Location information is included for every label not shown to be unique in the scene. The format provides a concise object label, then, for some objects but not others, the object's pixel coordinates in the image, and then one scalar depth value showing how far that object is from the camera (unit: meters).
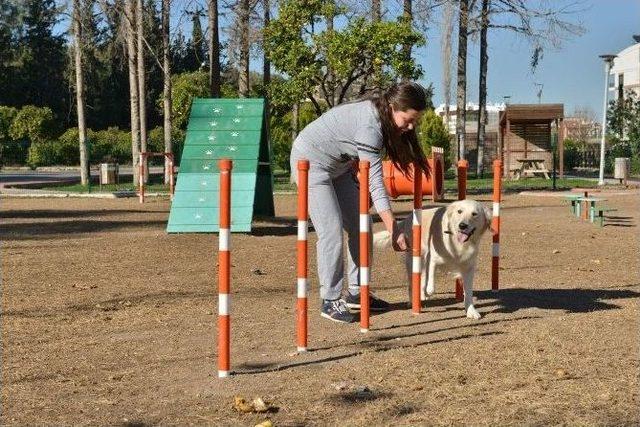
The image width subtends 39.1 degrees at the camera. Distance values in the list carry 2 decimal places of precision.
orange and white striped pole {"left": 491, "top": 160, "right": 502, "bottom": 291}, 7.96
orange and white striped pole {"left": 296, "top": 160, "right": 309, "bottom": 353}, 5.78
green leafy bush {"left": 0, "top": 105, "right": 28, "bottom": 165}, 52.47
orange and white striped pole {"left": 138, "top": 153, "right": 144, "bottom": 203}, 22.48
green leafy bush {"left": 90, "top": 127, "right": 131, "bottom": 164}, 53.94
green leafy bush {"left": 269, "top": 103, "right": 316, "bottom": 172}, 42.21
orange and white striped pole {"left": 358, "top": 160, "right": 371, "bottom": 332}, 6.27
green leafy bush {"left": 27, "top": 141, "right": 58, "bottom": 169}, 52.94
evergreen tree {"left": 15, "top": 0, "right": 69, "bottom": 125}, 64.69
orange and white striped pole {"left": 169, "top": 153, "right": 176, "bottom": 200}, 23.17
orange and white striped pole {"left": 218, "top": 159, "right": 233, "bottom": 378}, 5.17
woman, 6.32
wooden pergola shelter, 38.81
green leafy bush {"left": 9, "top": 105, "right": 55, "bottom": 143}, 55.56
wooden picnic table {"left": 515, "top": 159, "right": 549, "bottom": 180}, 38.28
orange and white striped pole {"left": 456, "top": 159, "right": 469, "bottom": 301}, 7.80
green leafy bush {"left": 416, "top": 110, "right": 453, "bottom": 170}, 42.16
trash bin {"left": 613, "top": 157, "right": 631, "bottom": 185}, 30.79
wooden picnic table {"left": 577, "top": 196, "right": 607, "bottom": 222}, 17.19
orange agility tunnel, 22.31
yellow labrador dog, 6.92
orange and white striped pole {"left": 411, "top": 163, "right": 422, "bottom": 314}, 6.94
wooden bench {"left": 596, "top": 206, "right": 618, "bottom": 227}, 16.22
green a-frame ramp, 14.07
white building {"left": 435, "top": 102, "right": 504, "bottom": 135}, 82.25
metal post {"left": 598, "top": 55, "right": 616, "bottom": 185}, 31.00
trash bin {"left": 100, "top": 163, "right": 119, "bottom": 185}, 33.40
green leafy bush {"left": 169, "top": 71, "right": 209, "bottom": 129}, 41.85
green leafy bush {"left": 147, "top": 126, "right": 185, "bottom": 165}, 54.72
